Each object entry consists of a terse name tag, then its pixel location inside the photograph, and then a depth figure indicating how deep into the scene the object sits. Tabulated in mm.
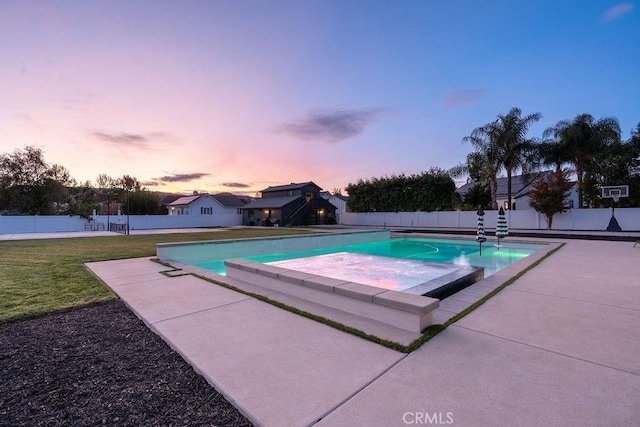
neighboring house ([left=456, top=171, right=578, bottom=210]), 27406
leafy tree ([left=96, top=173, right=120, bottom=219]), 41219
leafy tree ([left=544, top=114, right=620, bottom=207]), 20984
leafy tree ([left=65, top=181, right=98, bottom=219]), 26231
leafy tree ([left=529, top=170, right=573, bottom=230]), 18234
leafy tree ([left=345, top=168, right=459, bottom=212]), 26047
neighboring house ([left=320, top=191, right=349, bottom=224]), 41378
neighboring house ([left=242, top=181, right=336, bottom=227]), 30969
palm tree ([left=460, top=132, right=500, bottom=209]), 22250
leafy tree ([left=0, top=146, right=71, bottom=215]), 28578
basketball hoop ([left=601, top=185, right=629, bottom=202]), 16422
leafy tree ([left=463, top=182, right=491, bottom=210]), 25922
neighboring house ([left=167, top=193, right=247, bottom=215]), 39656
